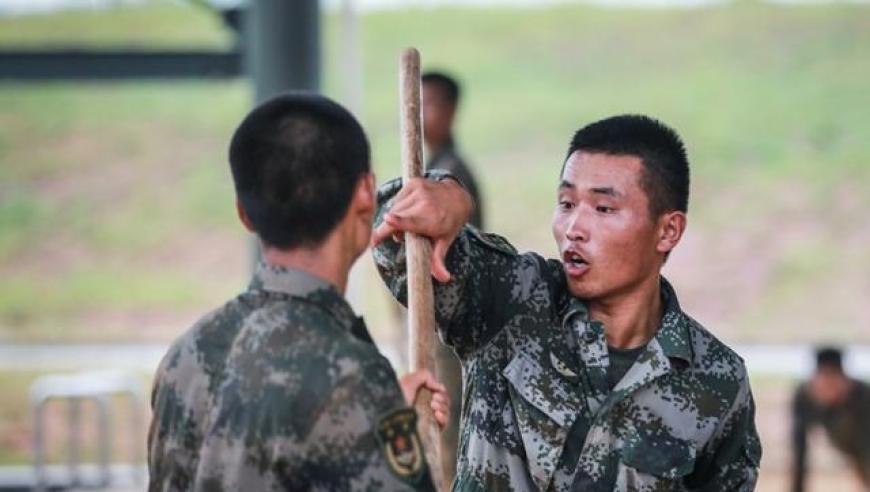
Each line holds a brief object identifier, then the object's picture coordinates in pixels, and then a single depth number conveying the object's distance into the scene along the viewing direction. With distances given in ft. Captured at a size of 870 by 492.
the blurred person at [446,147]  48.06
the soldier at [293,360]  16.17
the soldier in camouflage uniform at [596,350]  20.65
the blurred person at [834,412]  57.67
